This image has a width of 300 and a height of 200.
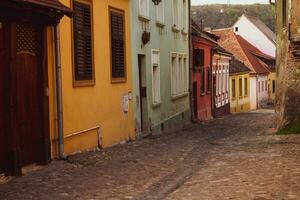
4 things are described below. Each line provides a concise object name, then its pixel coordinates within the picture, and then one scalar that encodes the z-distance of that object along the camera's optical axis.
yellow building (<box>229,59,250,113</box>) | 46.43
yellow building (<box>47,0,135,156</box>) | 11.78
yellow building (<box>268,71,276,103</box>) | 59.66
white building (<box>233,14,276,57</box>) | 63.88
